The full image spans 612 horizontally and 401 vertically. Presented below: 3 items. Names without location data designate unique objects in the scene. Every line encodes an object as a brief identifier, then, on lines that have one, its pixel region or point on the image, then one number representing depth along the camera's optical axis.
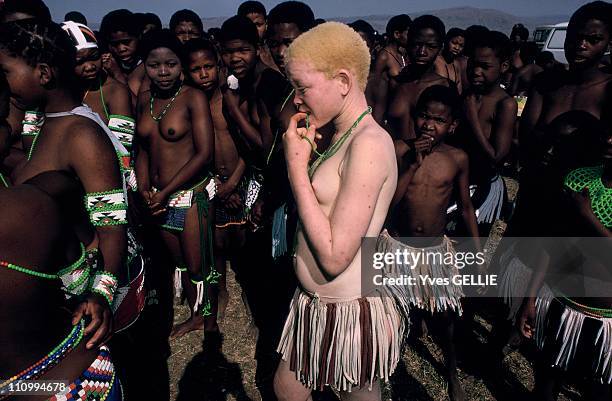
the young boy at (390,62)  5.39
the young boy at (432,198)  3.46
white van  19.89
